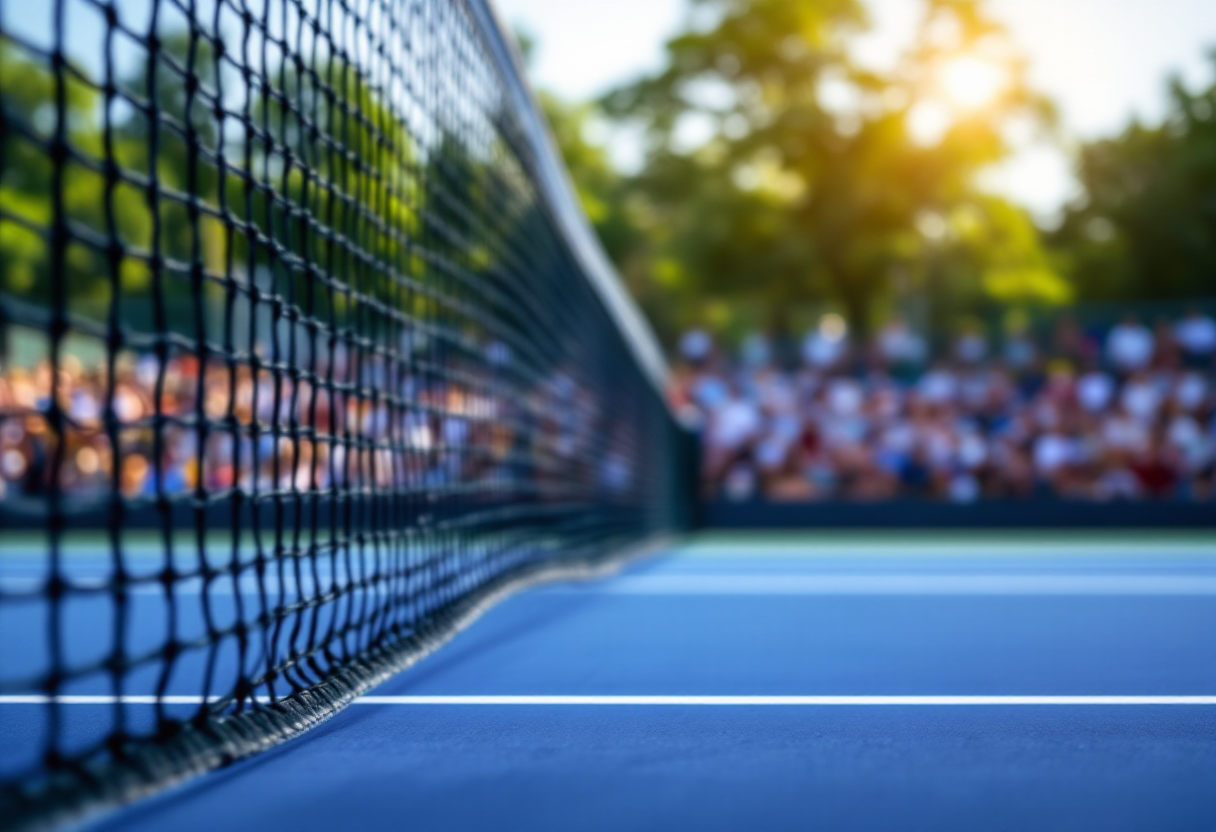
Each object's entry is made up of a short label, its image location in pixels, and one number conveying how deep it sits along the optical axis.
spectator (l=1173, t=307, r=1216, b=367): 14.09
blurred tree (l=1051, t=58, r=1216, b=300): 37.16
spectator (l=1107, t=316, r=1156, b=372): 14.16
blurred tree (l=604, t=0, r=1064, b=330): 29.36
